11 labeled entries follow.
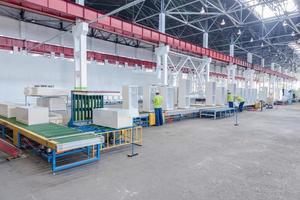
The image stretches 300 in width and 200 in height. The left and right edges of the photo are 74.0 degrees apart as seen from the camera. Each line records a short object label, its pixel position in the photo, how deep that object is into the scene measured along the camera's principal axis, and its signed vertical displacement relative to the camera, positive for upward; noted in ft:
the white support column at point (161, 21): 46.78 +18.06
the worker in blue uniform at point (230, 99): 51.85 -0.38
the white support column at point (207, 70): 55.30 +7.59
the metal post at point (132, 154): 17.84 -5.23
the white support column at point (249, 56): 90.83 +18.80
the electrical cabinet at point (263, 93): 74.69 +1.62
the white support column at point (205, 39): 61.71 +18.26
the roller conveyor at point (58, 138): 14.10 -3.23
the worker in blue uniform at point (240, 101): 55.72 -0.97
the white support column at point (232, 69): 67.56 +9.82
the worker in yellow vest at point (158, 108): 33.12 -1.83
